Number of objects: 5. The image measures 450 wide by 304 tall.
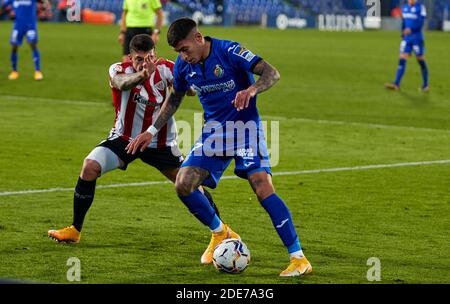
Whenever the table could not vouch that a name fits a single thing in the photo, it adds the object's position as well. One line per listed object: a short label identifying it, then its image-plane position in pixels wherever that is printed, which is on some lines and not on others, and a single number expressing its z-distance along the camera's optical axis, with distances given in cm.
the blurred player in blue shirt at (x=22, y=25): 2617
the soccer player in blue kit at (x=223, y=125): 884
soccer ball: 882
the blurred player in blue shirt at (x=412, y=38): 2570
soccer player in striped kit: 1005
